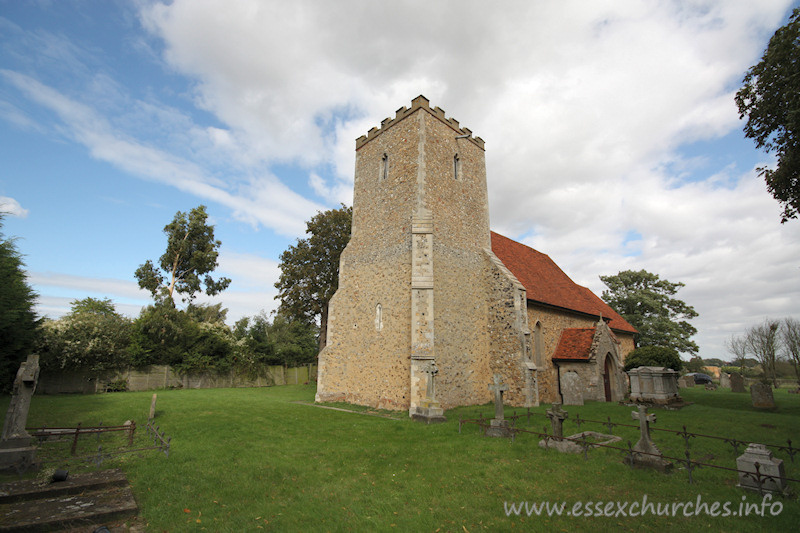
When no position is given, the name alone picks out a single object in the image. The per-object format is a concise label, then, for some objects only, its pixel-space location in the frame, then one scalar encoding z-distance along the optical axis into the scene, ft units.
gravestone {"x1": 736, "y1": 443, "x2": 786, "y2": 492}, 18.60
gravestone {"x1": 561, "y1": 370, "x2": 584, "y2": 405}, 54.24
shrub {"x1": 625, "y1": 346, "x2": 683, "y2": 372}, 57.62
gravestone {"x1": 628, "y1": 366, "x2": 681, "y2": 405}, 49.37
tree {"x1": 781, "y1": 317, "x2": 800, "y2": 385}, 100.53
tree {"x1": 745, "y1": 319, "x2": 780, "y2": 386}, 103.40
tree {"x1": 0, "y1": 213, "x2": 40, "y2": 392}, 45.52
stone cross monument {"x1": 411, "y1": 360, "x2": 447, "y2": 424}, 40.52
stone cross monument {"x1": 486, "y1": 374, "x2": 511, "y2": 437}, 32.89
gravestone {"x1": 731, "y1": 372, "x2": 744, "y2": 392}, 75.95
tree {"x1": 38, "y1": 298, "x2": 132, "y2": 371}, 68.13
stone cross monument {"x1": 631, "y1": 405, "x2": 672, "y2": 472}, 22.77
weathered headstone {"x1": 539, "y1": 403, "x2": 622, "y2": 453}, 27.32
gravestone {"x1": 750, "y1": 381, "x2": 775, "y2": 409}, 48.55
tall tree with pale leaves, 99.91
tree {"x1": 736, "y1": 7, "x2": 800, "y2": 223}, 30.27
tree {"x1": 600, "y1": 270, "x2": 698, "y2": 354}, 100.94
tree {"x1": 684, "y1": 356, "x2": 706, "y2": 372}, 154.12
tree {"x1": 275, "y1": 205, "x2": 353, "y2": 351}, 88.28
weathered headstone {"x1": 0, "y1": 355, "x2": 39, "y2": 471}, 22.62
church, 49.49
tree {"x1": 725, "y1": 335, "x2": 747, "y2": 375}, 125.91
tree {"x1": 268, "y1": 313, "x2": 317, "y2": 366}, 112.47
